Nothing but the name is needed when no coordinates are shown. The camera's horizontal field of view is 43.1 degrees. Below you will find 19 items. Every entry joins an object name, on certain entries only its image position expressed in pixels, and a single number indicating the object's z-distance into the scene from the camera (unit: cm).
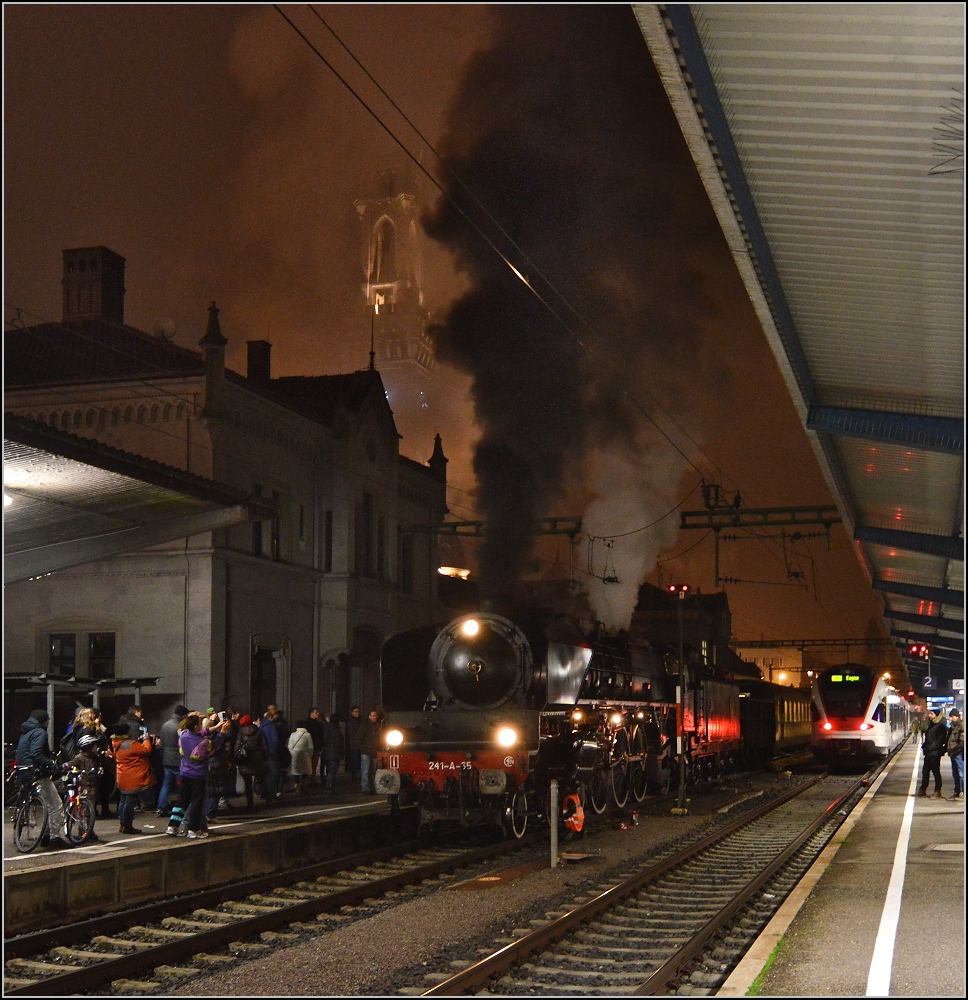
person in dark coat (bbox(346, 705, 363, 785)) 2483
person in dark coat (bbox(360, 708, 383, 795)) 1953
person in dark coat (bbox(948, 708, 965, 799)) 2052
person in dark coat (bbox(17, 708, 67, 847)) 1289
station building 2444
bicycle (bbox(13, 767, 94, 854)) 1244
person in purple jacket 1349
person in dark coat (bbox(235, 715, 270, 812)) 1762
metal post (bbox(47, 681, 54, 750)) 1673
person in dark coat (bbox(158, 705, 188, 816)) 1544
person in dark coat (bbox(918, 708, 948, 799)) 2098
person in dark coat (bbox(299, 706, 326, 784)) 2106
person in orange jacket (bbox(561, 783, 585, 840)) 1538
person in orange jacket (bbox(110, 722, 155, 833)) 1399
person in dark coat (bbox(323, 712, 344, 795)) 2092
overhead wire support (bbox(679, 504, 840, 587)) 2527
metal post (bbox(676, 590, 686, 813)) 1961
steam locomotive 1495
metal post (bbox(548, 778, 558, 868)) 1308
